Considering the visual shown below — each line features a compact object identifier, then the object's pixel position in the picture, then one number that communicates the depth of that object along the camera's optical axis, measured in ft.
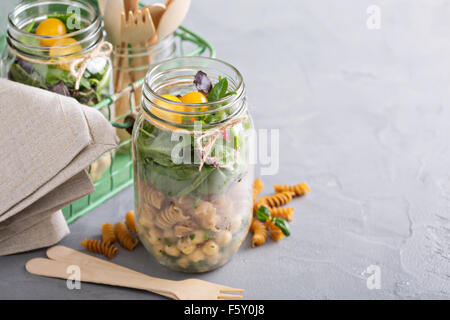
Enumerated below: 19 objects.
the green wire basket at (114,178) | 3.91
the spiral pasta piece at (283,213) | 3.94
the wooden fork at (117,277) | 3.39
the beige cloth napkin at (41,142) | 3.25
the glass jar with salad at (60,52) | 3.55
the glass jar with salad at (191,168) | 3.09
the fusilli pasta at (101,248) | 3.65
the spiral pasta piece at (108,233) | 3.73
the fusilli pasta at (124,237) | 3.72
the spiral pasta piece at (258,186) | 4.12
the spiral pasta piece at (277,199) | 4.06
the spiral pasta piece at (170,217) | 3.21
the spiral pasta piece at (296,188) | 4.17
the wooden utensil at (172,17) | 3.78
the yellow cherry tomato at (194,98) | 3.14
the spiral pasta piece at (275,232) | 3.82
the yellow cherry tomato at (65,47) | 3.54
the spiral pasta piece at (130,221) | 3.87
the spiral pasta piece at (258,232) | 3.76
